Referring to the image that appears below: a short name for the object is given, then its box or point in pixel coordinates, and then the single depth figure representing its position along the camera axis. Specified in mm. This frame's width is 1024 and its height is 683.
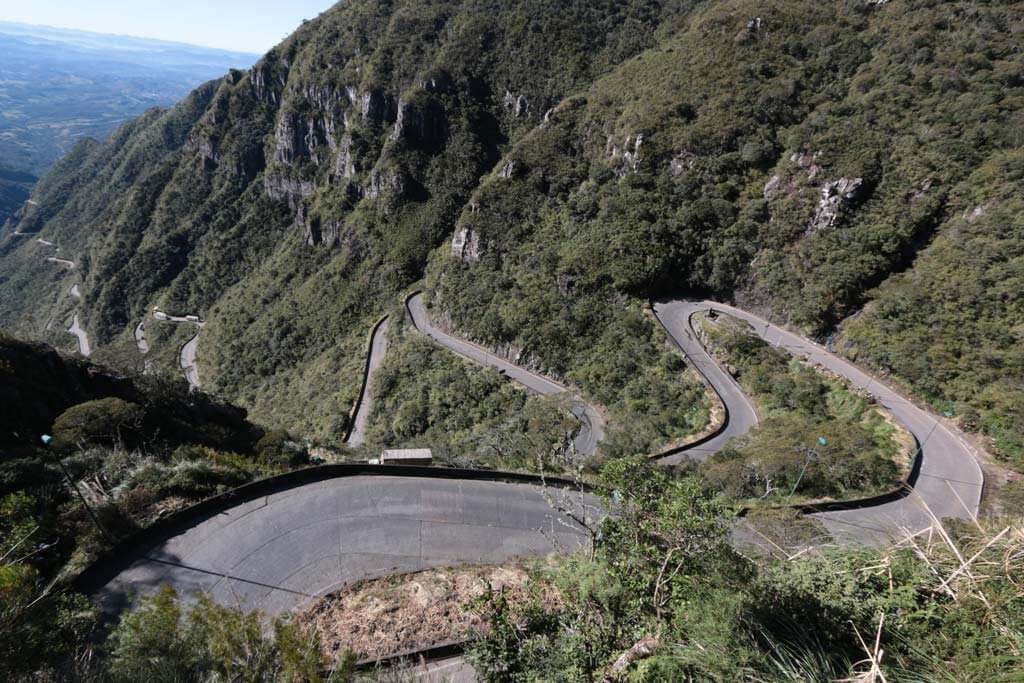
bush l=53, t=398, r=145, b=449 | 18956
